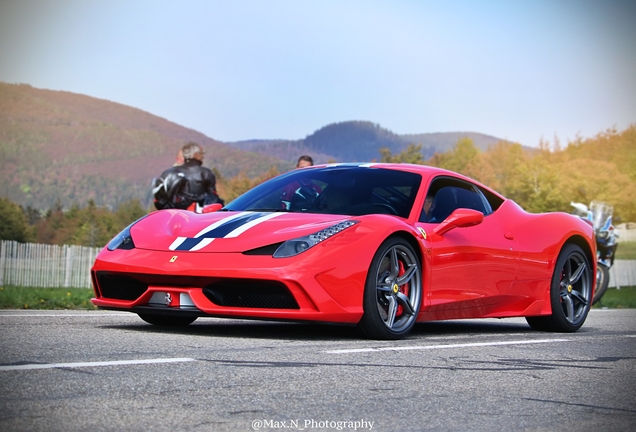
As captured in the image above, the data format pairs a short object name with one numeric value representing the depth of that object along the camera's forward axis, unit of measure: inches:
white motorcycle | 679.7
